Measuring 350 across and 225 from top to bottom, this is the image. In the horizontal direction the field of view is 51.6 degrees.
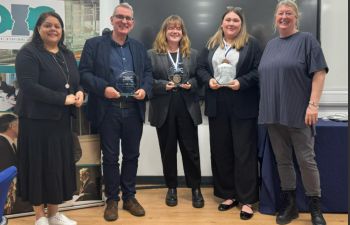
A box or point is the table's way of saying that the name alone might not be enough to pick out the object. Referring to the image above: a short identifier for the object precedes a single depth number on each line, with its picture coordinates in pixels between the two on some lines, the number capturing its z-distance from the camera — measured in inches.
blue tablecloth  105.9
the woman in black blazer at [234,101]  105.4
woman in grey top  93.0
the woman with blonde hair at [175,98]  110.3
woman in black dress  87.6
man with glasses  102.0
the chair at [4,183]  41.4
